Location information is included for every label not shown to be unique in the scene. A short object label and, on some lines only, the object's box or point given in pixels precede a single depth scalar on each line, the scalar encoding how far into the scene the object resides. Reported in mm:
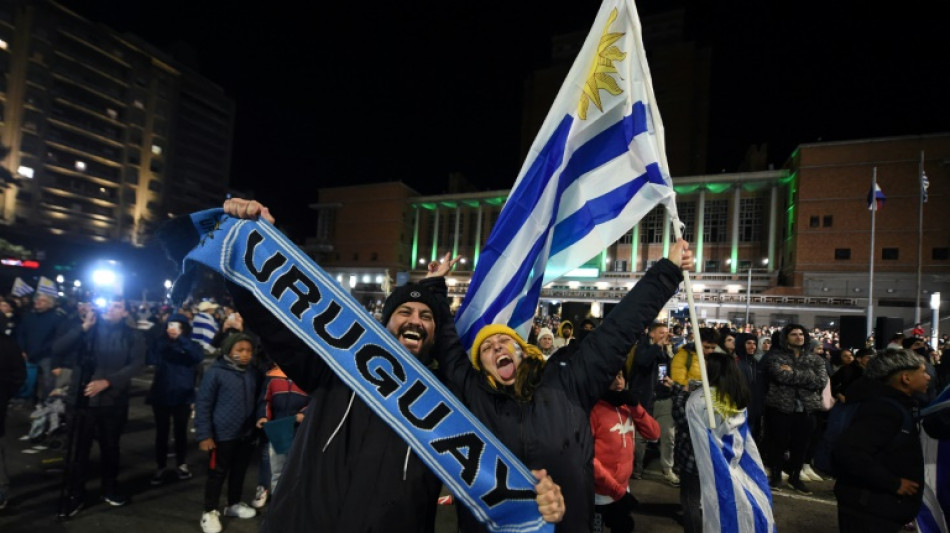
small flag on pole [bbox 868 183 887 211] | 18719
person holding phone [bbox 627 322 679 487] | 5348
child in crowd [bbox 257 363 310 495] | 4508
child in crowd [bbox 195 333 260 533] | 4121
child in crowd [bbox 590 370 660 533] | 3400
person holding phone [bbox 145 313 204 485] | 5211
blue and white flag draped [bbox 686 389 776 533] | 2449
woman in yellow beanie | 2176
